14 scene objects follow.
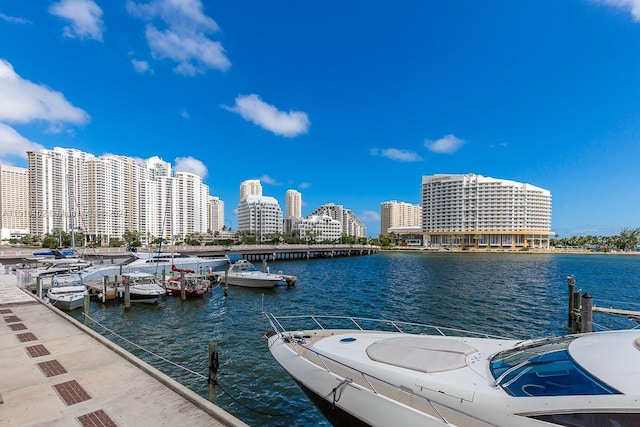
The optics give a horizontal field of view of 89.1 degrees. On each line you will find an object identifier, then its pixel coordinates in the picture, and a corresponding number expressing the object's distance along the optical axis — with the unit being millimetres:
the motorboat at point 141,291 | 26641
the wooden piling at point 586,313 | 15594
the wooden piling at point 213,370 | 7988
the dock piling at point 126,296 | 25375
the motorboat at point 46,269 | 28894
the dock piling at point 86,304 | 17078
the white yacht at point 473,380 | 4520
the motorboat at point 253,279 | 36094
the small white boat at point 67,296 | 23906
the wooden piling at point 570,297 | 20438
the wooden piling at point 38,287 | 23159
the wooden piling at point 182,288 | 28375
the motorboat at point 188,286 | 29438
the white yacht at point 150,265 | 36406
